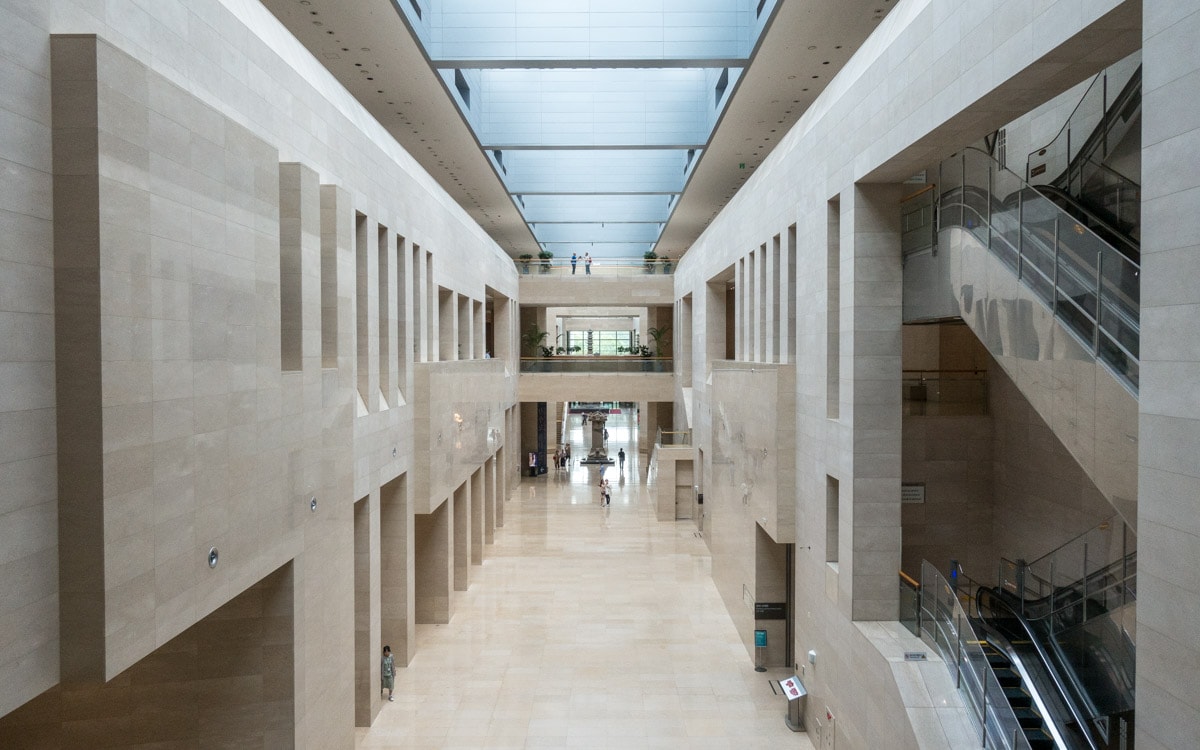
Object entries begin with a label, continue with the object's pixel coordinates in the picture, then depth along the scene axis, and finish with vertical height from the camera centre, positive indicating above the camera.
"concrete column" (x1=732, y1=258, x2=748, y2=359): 19.59 +1.49
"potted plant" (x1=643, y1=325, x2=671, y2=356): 41.81 +1.58
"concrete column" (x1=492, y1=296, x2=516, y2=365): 33.12 +1.70
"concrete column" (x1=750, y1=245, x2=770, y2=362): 17.33 +1.43
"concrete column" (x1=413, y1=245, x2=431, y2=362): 16.95 +1.43
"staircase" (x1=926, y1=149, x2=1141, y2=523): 7.13 +0.63
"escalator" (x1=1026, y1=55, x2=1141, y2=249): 9.75 +2.82
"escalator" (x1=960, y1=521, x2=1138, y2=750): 8.43 -3.43
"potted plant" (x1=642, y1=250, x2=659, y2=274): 37.44 +4.85
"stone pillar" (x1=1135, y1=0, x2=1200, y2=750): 5.10 -0.21
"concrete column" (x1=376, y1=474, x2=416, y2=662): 15.27 -3.87
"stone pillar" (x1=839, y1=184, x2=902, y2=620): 11.11 -0.52
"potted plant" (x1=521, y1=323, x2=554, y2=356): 40.62 +1.38
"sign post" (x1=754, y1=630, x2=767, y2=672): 15.73 -5.65
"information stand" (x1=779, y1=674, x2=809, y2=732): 13.29 -5.72
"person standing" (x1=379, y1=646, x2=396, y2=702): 14.18 -5.47
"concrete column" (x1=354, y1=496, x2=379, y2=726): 13.02 -4.00
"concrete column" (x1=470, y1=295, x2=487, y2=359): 24.48 +1.06
